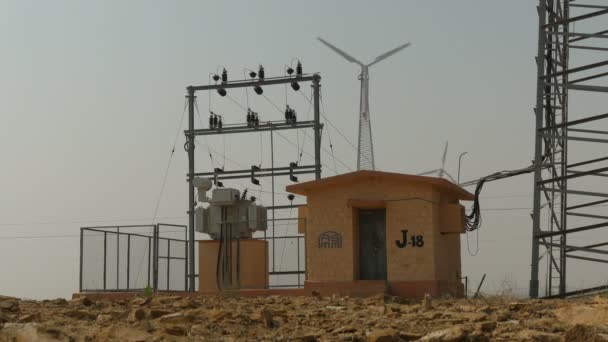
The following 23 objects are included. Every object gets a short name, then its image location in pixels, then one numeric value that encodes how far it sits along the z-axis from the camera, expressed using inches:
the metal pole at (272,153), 1533.0
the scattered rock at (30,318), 529.5
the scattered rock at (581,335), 437.1
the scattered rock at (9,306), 618.7
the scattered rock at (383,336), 435.2
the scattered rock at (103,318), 546.3
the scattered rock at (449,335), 431.5
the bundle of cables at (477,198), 1064.2
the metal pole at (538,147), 868.0
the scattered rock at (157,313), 563.2
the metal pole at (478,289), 881.3
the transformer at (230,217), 1157.7
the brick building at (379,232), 965.2
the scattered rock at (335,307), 622.8
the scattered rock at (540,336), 439.8
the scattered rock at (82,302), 752.5
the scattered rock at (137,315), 548.2
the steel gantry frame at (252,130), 1481.3
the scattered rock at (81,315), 583.2
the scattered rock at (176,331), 475.3
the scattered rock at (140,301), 724.4
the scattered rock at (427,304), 619.3
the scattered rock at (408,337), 450.0
